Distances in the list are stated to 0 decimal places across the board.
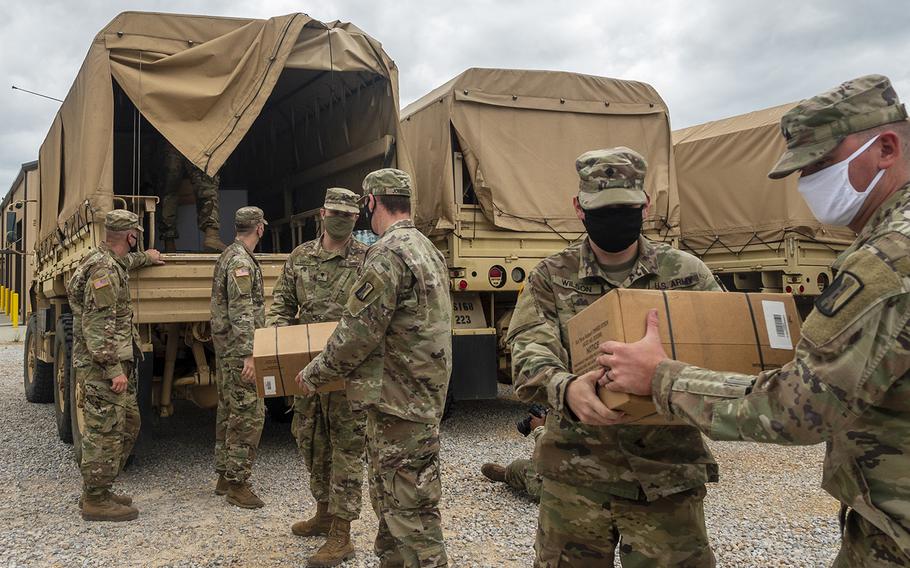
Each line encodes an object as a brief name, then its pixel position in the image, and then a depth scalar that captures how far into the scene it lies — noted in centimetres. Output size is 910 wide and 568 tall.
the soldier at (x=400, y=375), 257
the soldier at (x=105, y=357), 394
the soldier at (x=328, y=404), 332
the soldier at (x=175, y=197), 600
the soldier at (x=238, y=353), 412
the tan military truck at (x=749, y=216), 678
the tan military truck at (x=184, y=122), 443
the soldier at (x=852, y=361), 117
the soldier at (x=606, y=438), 183
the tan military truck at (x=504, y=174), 564
